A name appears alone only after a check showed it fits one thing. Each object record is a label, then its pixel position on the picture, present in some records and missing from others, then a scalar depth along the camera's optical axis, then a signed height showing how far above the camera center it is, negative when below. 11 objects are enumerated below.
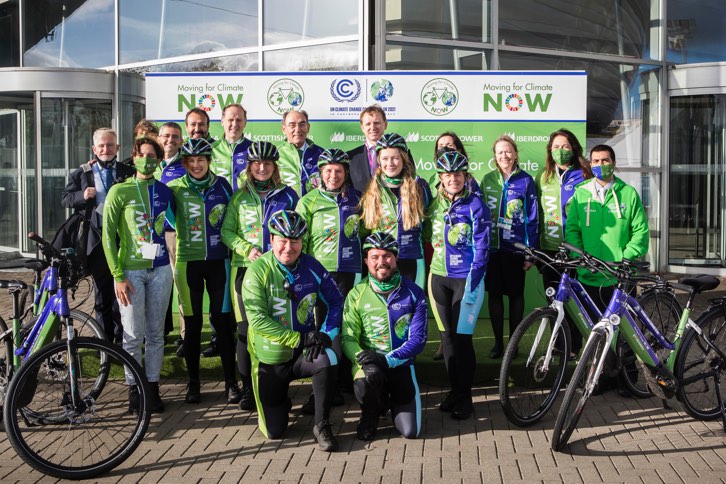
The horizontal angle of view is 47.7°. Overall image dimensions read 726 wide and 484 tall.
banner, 7.92 +1.09
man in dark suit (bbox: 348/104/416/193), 6.55 +0.55
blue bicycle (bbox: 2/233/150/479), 4.28 -1.02
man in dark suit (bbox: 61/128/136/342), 6.13 +0.16
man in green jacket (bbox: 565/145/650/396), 5.77 -0.04
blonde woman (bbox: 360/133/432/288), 5.55 +0.12
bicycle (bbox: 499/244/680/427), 5.00 -0.83
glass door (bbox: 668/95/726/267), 12.52 +0.56
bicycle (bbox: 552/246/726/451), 5.12 -0.84
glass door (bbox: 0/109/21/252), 13.20 +0.65
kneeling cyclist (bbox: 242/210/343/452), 4.86 -0.66
